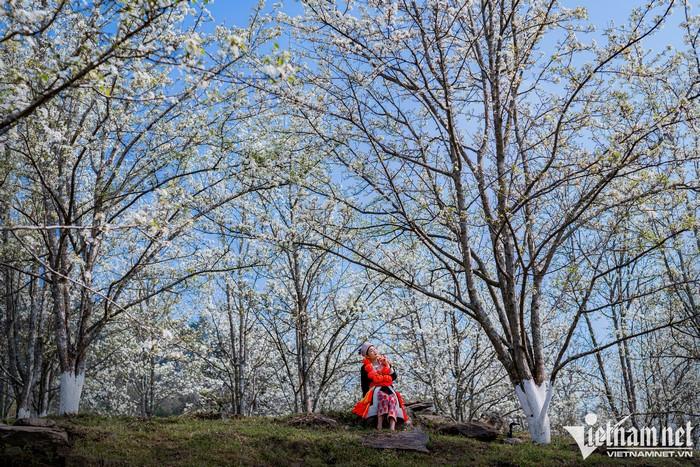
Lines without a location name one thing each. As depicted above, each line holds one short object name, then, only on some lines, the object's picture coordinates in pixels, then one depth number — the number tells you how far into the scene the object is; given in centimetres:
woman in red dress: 1096
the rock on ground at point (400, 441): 905
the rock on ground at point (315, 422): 1116
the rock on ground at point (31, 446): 743
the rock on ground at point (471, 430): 1066
